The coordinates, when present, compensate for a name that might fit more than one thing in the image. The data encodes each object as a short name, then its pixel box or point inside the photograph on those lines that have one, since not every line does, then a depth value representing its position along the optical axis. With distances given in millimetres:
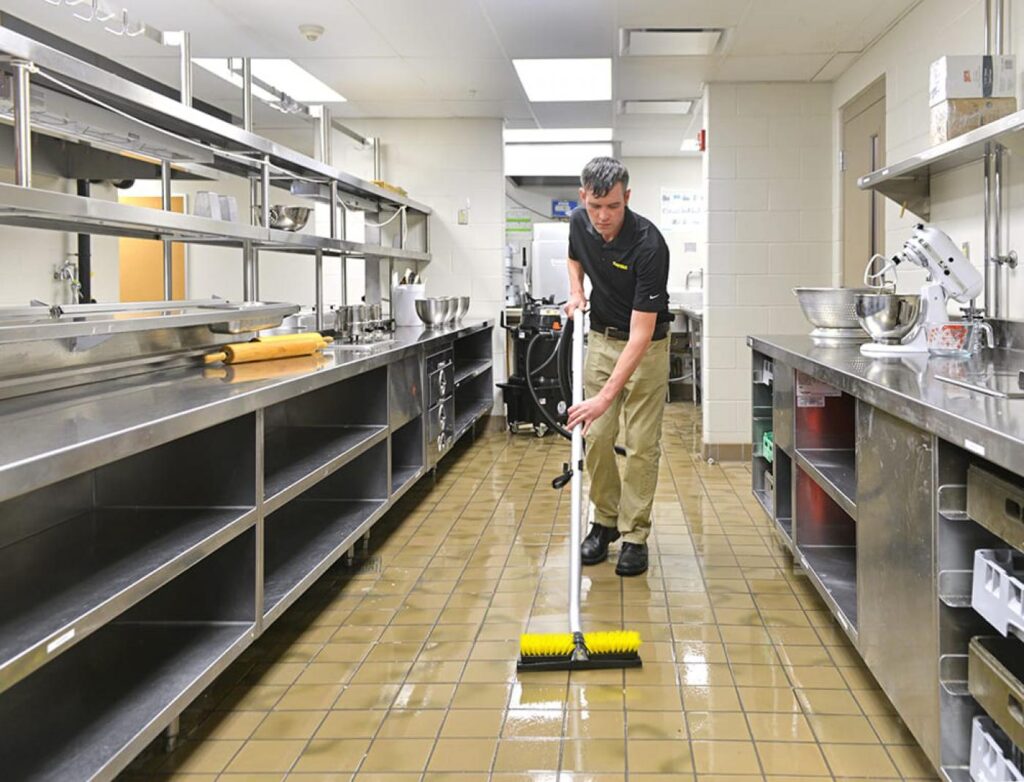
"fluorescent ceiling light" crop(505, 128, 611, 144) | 8562
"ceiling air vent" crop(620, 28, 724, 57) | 5195
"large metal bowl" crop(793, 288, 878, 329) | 3934
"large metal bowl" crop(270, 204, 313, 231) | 5066
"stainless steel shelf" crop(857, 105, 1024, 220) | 2918
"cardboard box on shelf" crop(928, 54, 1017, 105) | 3424
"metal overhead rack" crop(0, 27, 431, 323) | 2318
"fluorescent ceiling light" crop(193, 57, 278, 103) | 5938
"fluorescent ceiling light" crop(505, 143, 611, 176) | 9797
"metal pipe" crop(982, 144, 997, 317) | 3633
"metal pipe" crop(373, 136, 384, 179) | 7547
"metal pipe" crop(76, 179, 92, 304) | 7318
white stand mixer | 3221
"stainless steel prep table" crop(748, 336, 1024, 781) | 1812
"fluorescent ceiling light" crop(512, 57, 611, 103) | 6262
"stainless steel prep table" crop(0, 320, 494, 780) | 1813
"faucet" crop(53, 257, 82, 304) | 7191
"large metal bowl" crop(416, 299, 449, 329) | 6137
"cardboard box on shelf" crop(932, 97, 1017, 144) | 3428
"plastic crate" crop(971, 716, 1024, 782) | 1575
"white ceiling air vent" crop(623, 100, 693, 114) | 7211
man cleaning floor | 3371
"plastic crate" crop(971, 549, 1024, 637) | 1549
